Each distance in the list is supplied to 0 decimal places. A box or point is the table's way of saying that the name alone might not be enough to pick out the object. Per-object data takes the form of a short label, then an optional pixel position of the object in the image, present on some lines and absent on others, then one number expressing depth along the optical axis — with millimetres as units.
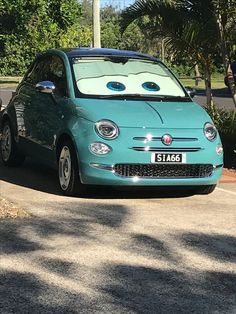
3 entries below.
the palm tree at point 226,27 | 10172
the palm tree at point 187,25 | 10680
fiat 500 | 6785
